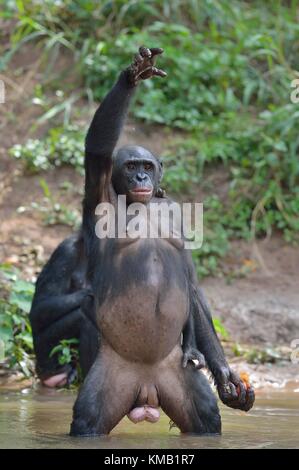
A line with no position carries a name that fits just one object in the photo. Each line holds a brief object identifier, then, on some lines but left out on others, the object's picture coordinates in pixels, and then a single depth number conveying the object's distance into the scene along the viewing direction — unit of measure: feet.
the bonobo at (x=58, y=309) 36.40
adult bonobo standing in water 24.43
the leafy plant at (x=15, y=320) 37.29
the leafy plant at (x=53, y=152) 54.10
